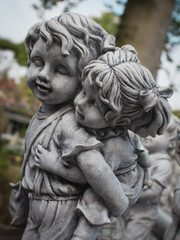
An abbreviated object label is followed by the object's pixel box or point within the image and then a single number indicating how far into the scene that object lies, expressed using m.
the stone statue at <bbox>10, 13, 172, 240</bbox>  1.14
